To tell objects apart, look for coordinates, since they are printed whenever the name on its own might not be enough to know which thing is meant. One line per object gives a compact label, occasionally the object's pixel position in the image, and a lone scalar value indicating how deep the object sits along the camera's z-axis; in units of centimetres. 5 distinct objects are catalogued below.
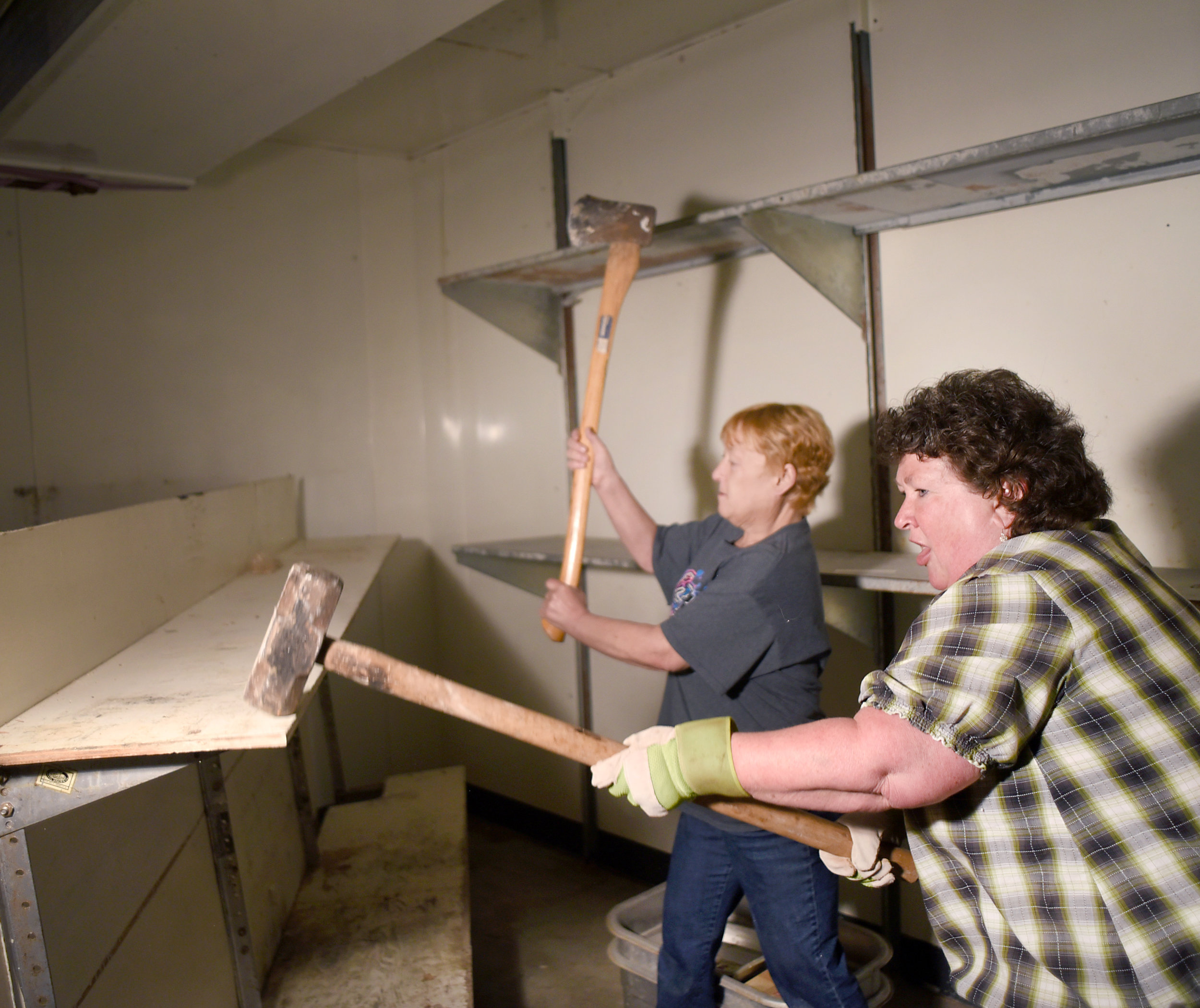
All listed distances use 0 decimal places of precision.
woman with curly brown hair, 94
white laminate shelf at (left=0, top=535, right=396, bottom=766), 115
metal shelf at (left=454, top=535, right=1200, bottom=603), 176
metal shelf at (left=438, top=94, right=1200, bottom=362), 145
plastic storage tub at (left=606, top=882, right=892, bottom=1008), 190
